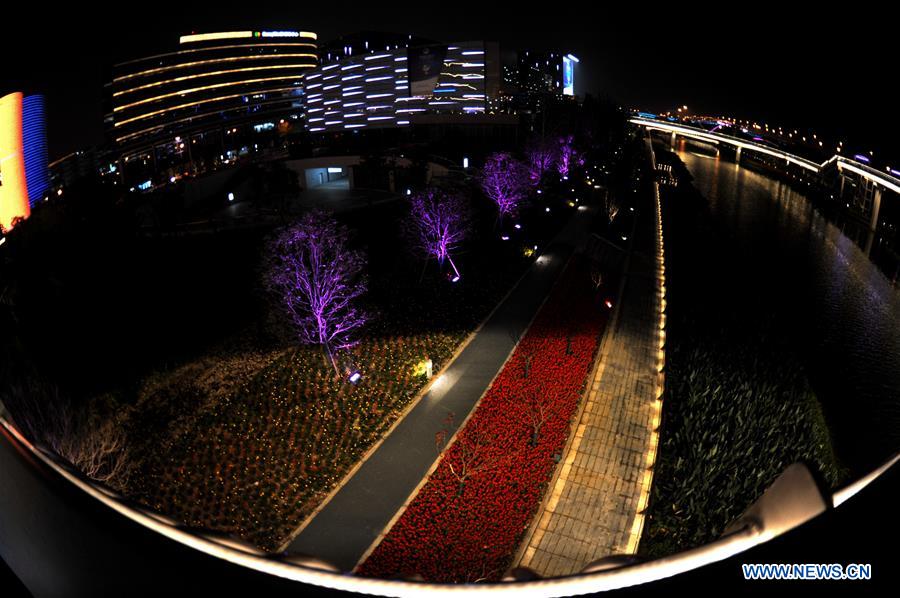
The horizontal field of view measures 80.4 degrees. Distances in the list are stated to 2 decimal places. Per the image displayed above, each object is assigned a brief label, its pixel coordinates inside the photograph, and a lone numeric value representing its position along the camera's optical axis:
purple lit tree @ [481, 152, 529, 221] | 31.42
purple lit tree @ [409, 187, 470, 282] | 24.72
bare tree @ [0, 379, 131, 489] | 10.95
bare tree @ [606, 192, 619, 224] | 34.94
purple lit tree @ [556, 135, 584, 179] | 46.85
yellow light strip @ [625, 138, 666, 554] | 11.18
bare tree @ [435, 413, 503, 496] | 12.71
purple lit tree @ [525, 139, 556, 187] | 42.84
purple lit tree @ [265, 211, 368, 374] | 16.91
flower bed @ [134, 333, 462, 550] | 12.01
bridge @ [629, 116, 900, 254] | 38.35
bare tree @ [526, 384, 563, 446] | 14.07
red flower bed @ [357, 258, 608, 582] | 10.55
